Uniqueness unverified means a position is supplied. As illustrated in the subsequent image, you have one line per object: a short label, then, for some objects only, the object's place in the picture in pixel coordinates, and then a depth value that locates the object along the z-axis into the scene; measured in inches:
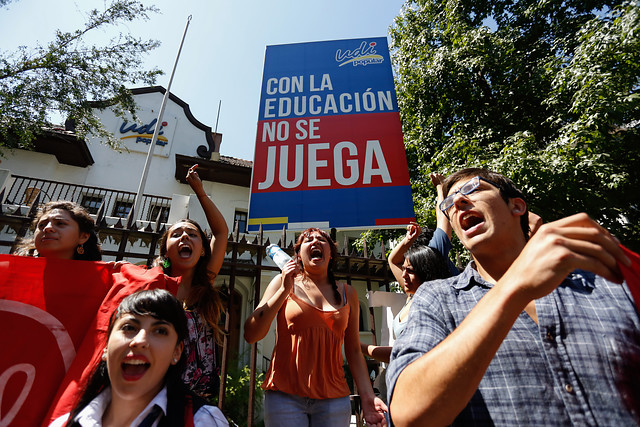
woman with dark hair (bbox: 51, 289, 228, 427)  49.8
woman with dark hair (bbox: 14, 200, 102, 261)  76.4
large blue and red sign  139.6
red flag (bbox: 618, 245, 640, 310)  32.0
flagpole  366.6
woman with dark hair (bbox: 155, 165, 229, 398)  70.6
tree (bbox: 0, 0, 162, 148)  262.1
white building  430.0
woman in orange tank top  73.6
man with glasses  26.7
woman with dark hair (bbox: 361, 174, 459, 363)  86.4
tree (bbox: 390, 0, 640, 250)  209.9
